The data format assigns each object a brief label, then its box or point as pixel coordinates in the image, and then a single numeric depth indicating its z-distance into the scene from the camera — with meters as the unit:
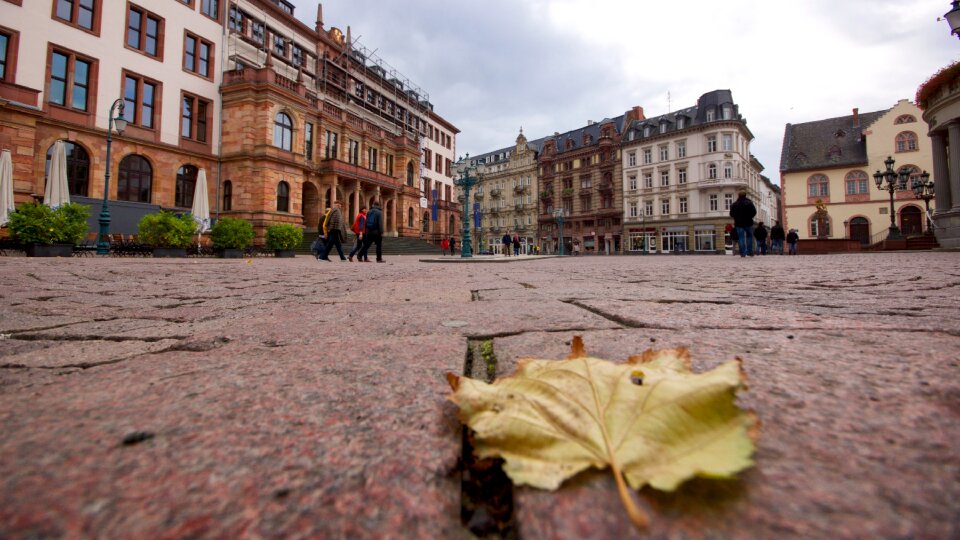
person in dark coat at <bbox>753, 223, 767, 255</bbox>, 16.40
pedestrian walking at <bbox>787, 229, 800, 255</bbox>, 19.99
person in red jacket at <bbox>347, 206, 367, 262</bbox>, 11.42
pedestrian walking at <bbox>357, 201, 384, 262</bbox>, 10.69
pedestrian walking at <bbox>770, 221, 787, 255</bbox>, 19.52
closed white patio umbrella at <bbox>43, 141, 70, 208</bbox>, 12.70
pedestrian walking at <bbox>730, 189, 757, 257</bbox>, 11.31
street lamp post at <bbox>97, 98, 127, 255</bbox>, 11.94
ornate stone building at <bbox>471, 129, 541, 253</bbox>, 53.91
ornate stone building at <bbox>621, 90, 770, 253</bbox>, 38.06
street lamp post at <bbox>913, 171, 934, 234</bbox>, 19.12
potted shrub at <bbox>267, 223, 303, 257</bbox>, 16.08
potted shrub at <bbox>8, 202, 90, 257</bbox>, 9.42
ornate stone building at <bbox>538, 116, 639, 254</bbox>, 45.53
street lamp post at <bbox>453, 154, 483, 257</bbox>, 15.56
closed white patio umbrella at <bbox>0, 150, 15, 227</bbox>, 11.62
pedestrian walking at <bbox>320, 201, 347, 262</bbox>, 10.91
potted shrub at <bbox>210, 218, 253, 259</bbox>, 14.62
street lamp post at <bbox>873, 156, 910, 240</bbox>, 17.19
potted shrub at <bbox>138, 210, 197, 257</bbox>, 12.65
